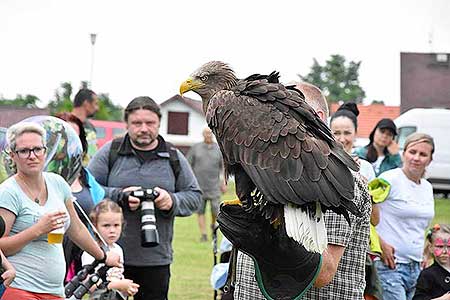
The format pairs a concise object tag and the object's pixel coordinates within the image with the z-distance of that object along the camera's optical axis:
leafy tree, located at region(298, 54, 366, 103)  81.57
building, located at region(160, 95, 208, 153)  70.92
